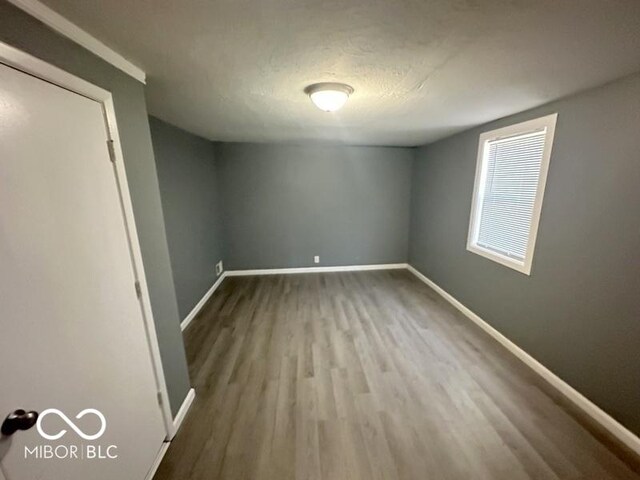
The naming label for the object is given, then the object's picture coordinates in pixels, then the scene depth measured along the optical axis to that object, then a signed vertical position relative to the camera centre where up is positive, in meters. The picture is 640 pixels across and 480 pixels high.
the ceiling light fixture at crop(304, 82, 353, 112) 1.60 +0.63
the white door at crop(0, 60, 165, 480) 0.80 -0.38
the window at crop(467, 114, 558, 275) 2.20 +0.00
